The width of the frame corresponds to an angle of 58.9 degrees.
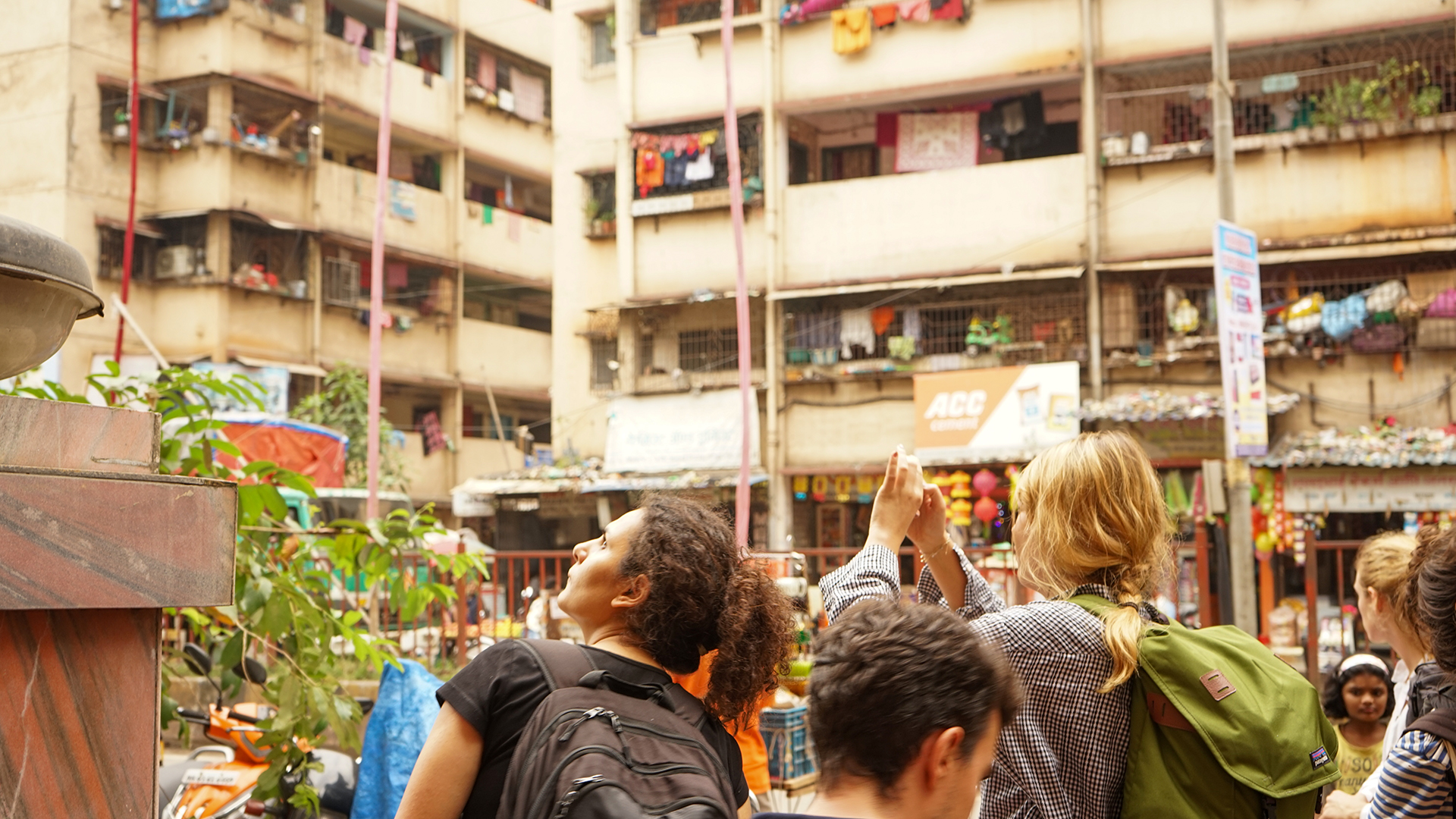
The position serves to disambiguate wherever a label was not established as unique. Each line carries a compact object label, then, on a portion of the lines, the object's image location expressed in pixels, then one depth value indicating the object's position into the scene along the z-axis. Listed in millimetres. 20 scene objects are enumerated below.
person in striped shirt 2035
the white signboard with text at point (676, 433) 17641
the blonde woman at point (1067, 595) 2057
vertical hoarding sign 8773
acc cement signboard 15367
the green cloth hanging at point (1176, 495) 14564
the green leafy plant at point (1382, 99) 14773
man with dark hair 1524
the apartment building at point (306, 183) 20016
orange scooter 4809
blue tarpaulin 3791
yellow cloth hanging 17250
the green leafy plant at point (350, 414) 20844
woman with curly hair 1915
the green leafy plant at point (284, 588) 3574
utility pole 8844
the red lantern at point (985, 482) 15312
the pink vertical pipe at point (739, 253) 10891
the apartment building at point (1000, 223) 14789
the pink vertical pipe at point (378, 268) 12750
